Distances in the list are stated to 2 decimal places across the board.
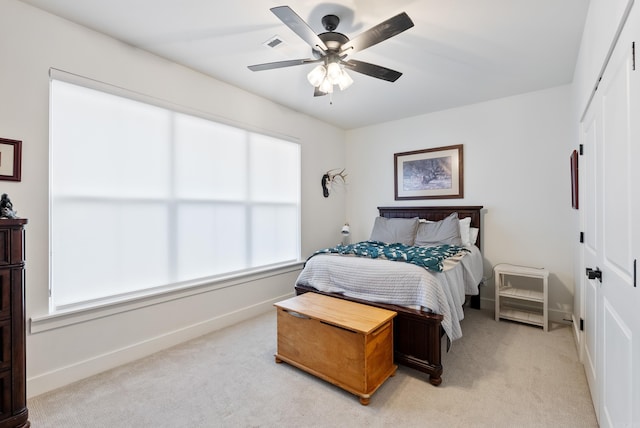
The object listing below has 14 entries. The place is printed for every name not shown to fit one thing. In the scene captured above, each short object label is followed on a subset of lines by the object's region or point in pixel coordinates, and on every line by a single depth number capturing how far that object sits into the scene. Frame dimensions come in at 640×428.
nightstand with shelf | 3.03
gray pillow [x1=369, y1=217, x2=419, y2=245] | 3.70
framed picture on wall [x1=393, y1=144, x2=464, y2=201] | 3.97
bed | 2.11
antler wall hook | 4.51
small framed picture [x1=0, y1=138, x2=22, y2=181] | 1.88
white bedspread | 2.18
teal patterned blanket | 2.34
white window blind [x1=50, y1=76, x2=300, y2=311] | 2.19
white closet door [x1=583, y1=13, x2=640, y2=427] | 1.09
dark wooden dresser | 1.55
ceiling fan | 1.68
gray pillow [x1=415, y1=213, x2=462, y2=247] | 3.44
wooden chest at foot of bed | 1.91
